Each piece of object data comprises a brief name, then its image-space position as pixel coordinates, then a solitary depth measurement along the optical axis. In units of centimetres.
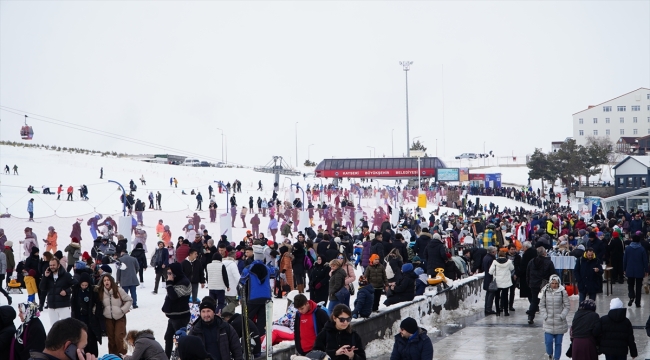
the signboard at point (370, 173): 10125
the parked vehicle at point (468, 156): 14418
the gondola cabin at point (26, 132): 8462
